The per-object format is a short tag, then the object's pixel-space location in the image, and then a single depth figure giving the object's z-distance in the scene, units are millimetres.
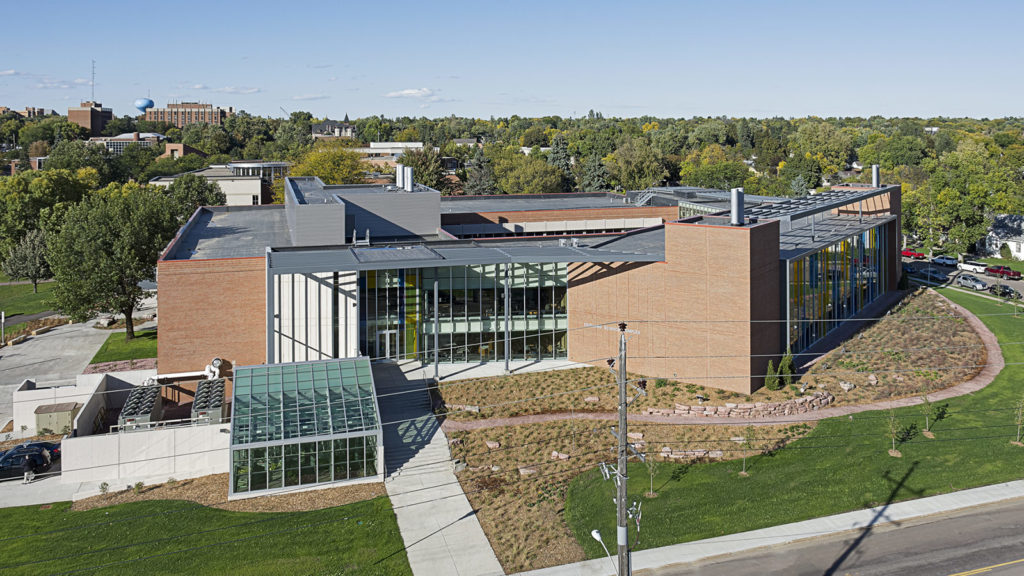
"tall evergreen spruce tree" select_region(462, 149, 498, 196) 99506
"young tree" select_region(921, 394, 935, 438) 30047
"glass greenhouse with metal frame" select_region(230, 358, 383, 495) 26141
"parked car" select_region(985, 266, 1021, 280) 64188
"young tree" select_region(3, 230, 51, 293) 66125
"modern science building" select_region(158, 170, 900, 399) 33000
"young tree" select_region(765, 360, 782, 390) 33250
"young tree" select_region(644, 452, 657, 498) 25453
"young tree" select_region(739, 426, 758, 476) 28078
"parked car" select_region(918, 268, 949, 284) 62178
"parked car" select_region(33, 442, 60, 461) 29438
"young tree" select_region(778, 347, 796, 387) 33506
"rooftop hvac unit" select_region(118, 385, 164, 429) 29672
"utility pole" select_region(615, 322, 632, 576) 15375
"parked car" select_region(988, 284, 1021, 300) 54806
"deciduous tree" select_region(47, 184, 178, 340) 43656
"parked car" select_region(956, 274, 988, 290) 58969
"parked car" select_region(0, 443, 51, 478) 27906
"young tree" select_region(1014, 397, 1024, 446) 29459
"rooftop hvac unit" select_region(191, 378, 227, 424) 29516
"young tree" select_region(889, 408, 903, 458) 28094
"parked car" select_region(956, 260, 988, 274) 67181
